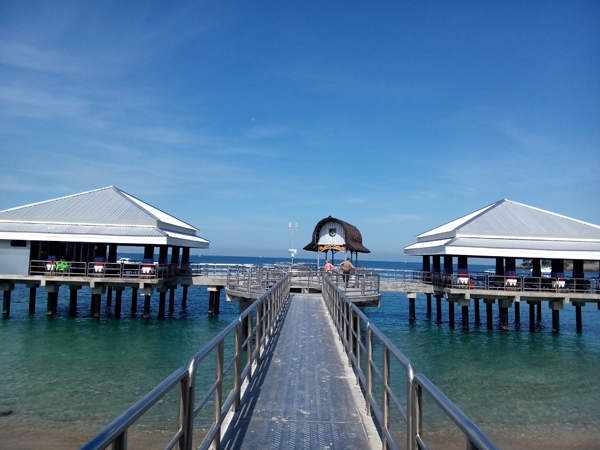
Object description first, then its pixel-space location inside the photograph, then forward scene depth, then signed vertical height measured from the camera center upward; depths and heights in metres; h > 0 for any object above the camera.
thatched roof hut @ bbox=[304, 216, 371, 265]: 33.41 +1.87
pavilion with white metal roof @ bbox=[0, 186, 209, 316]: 27.17 +0.83
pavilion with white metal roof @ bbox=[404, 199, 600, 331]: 26.73 +0.70
